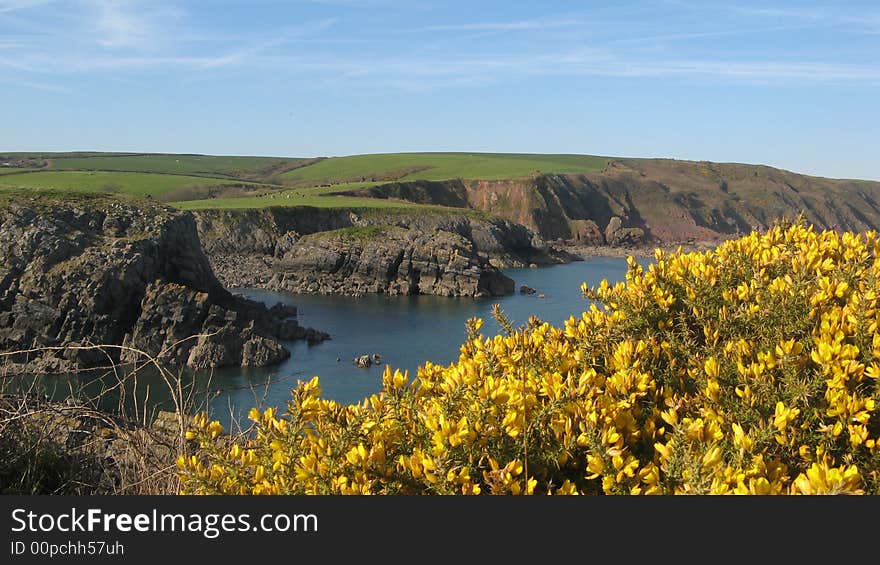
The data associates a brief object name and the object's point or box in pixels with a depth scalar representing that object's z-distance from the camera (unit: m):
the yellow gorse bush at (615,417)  4.16
